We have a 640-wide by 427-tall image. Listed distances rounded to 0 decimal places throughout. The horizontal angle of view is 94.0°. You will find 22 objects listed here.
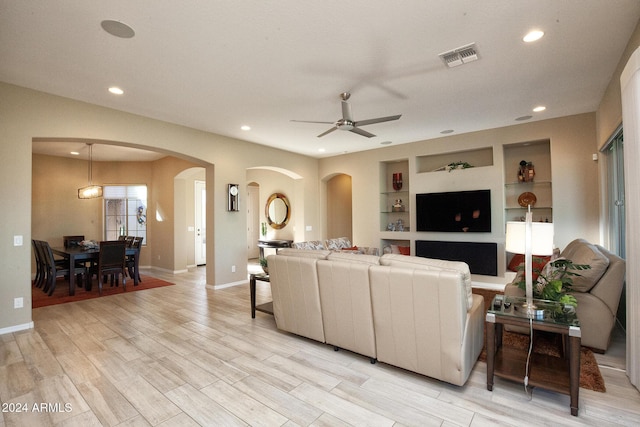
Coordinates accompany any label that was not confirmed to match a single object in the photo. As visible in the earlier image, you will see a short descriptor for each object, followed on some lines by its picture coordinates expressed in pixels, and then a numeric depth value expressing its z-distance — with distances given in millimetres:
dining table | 5246
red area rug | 4949
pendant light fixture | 6719
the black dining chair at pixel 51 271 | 5195
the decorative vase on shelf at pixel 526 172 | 5477
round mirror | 8742
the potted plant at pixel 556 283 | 2508
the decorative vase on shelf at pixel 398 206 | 6980
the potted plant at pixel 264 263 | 4128
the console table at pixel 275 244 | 8094
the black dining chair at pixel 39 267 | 5648
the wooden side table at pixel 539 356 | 1980
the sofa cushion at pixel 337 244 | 5977
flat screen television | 5660
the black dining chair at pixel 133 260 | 6191
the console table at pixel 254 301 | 3938
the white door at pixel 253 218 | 9954
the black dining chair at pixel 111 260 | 5445
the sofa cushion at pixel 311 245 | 5441
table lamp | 2422
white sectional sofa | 2221
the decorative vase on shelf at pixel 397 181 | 7015
